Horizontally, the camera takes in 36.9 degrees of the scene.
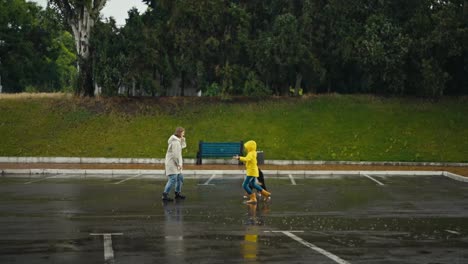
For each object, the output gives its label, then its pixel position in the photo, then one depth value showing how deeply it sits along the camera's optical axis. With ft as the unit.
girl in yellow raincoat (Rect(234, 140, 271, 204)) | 57.41
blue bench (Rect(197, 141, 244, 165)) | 102.01
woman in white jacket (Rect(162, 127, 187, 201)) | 57.82
